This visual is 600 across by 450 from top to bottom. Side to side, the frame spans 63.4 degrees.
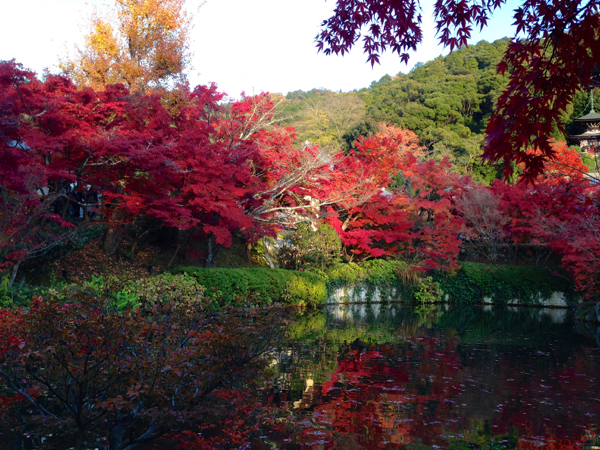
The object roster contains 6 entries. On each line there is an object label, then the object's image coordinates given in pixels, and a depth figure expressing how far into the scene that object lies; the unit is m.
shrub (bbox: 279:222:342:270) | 15.43
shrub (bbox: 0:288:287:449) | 2.99
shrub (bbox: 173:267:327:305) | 10.82
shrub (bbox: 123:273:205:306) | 8.73
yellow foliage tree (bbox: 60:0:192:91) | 14.43
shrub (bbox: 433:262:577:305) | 18.39
